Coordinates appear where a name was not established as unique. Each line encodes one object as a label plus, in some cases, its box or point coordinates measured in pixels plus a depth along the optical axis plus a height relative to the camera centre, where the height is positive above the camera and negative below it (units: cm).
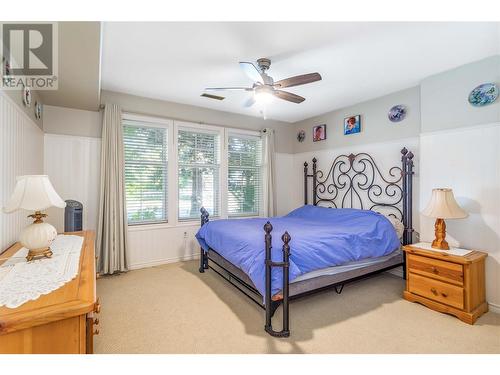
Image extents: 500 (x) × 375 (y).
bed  203 -51
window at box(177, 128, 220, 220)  401 +31
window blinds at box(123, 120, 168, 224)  361 +29
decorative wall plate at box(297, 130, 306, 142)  492 +112
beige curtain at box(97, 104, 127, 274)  329 -14
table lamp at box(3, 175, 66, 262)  149 -9
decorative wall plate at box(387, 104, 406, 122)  334 +108
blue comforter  210 -53
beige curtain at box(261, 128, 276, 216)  464 +37
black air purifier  284 -33
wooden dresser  93 -54
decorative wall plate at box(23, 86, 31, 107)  231 +93
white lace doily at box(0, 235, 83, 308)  107 -46
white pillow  310 -48
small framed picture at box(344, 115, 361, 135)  389 +107
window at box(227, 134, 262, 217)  446 +27
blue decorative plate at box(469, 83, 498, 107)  243 +98
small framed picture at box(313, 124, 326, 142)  448 +107
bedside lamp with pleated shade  239 -22
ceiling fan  223 +105
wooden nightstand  222 -90
